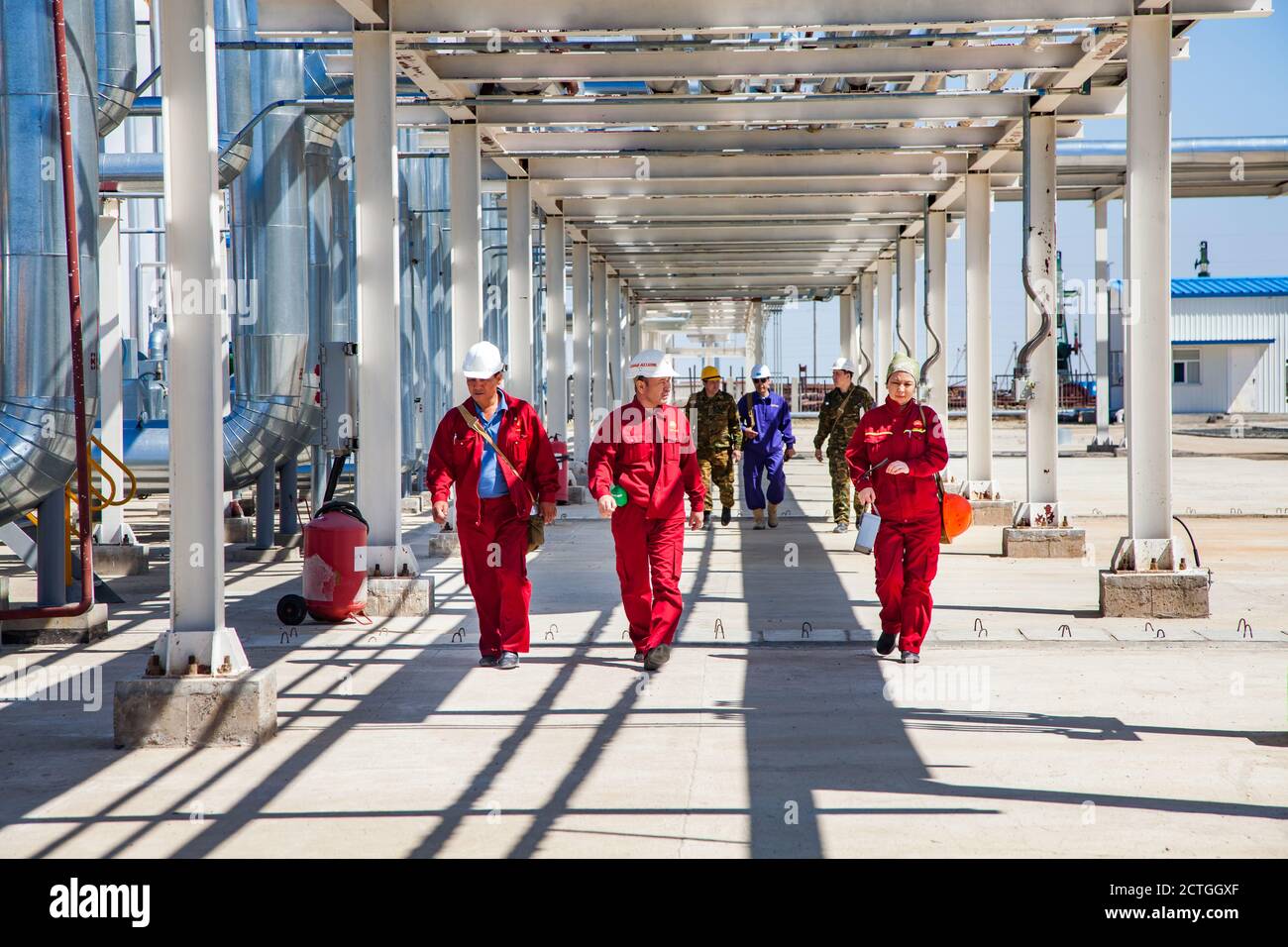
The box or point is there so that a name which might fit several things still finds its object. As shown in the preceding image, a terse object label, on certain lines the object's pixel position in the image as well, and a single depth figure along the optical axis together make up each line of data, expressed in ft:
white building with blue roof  192.24
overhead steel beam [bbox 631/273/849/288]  106.22
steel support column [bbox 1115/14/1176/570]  32.83
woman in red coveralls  27.66
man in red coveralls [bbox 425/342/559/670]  28.37
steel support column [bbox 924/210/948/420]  61.31
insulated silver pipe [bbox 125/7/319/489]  43.34
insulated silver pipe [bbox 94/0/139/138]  38.29
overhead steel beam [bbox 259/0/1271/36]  32.94
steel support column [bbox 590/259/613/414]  86.17
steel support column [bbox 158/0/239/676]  21.99
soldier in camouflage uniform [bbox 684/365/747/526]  55.26
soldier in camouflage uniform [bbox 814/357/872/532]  52.80
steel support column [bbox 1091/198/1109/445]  97.66
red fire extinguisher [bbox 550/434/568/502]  57.00
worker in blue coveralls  54.80
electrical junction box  37.96
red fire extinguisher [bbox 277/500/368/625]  33.22
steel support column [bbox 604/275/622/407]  103.09
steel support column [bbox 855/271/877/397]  102.01
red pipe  29.91
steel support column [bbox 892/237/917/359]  77.97
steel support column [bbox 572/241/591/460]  71.51
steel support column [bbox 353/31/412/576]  34.04
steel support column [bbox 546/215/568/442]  65.46
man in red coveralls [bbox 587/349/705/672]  28.14
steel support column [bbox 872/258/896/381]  93.09
